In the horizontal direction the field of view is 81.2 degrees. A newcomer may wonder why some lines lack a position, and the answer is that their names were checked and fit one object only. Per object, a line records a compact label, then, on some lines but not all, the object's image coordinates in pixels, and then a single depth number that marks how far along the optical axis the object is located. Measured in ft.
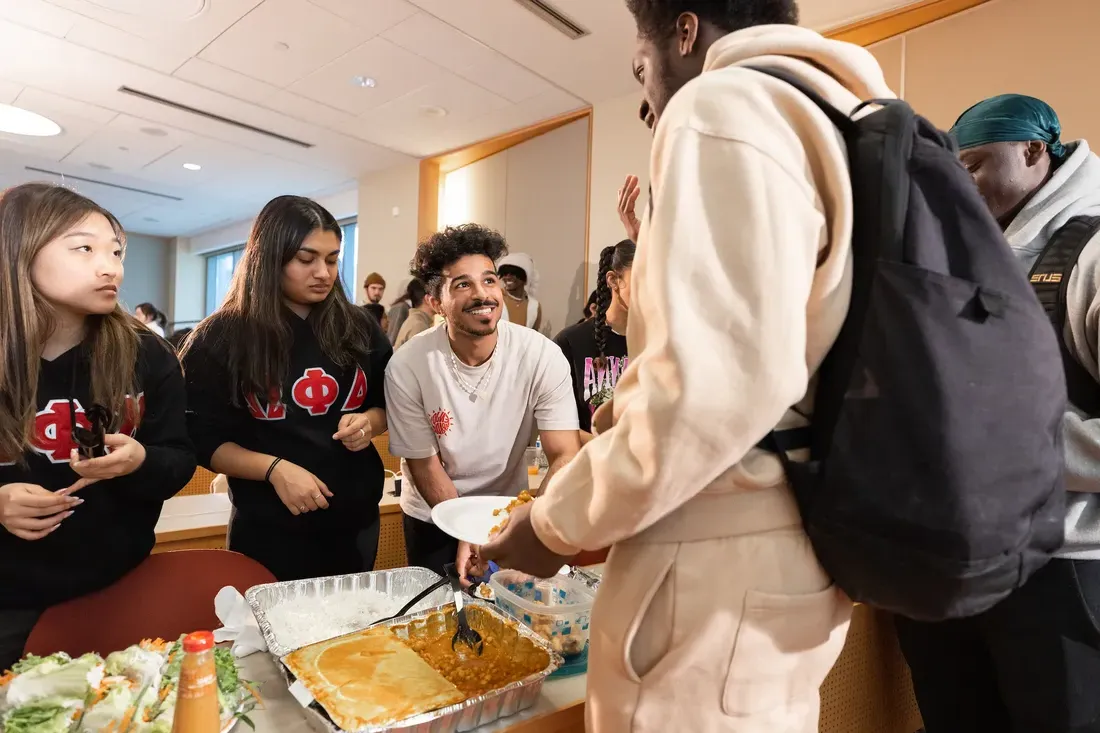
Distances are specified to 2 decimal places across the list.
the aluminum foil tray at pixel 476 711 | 2.83
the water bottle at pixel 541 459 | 6.37
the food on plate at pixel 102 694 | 2.69
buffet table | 3.18
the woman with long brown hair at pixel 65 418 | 4.07
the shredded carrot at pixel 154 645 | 3.27
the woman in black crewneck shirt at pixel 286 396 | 5.40
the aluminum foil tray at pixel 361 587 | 4.05
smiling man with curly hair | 5.90
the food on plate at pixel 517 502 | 4.46
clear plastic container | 3.66
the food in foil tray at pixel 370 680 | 2.90
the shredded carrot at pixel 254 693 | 3.11
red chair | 4.23
